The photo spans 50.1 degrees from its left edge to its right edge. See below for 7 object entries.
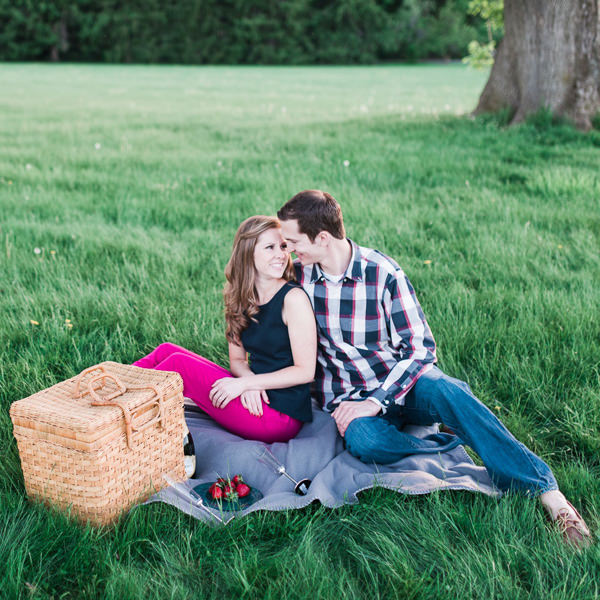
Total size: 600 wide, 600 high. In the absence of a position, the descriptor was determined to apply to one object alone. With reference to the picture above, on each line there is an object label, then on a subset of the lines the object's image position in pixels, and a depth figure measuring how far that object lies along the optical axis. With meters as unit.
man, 2.80
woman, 3.06
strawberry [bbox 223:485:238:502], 2.73
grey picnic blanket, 2.68
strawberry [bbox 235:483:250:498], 2.79
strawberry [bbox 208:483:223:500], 2.74
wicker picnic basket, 2.44
